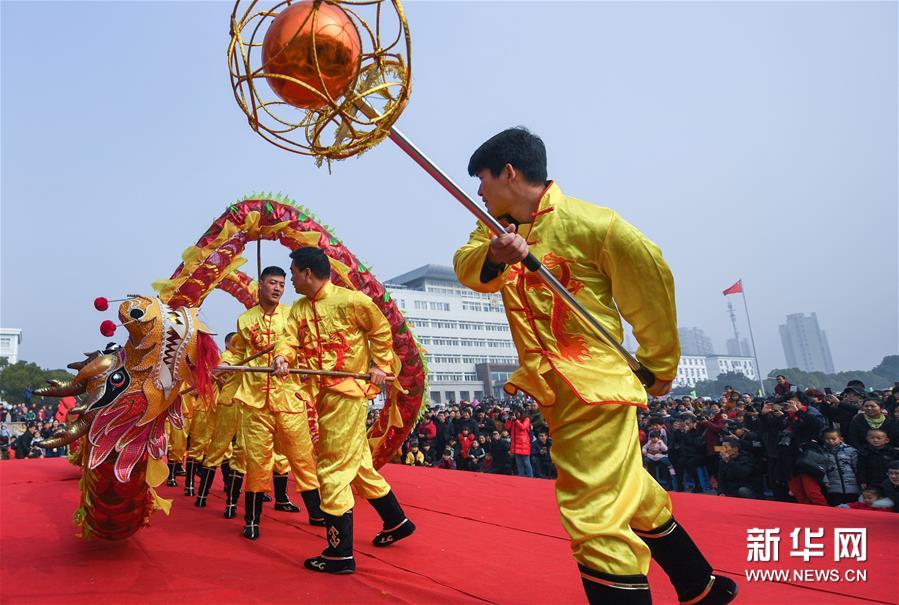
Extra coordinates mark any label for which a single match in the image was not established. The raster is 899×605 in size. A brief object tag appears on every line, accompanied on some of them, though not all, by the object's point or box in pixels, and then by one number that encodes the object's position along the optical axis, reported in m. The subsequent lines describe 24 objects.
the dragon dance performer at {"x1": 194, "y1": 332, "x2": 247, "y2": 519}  4.76
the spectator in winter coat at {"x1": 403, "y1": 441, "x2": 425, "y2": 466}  10.46
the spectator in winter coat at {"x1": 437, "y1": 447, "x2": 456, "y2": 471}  10.69
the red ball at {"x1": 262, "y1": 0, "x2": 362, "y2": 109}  1.68
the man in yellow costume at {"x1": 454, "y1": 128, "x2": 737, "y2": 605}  1.79
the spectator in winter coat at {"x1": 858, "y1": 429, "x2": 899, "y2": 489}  4.89
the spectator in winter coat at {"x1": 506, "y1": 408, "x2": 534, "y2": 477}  9.45
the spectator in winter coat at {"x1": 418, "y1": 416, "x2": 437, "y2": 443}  11.66
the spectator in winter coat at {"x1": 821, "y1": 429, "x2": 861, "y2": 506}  5.25
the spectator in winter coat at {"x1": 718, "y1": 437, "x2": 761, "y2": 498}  6.53
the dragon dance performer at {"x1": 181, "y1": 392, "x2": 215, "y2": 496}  6.02
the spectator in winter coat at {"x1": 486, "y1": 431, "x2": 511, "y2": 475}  10.04
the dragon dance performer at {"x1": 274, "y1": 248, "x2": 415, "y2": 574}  3.19
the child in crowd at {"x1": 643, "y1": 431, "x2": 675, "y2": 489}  7.97
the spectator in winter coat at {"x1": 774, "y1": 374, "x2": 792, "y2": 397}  8.61
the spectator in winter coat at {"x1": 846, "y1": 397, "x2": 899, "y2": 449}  5.03
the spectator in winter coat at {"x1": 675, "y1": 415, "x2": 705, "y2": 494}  7.74
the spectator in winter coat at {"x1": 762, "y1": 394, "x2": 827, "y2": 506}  5.68
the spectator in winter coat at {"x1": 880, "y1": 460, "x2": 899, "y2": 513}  4.31
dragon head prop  3.00
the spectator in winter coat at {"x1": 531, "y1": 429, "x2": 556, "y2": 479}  9.32
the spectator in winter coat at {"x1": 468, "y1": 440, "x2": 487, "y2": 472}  10.38
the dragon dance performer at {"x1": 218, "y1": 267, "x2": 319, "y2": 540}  4.14
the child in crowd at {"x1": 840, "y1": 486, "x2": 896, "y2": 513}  4.80
